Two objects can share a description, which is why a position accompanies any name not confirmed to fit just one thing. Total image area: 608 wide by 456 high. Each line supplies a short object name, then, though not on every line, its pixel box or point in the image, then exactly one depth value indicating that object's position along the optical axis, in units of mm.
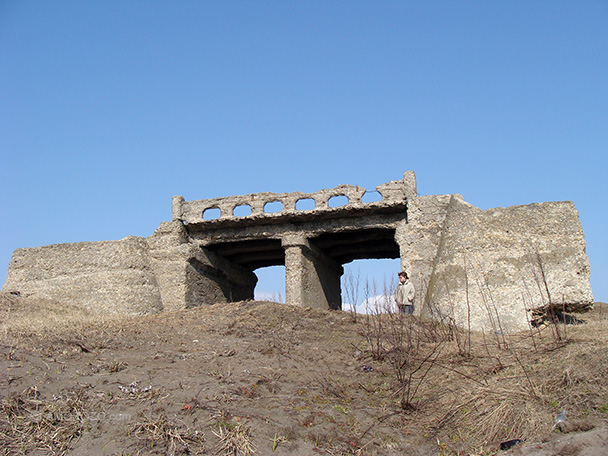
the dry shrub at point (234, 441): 4641
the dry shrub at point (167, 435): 4688
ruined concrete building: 9484
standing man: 9641
